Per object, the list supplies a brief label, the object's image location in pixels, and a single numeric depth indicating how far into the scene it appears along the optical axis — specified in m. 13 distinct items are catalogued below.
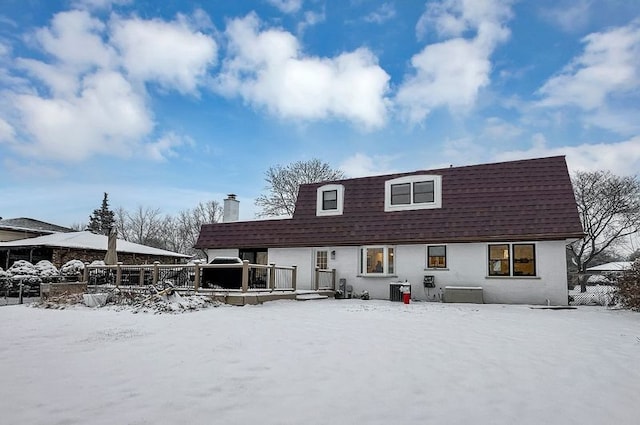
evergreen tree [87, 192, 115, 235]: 45.34
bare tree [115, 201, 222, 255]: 48.09
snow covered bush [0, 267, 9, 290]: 15.99
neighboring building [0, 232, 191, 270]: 20.89
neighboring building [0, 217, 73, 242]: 29.45
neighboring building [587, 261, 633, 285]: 16.19
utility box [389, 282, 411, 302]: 14.73
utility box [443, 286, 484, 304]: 14.25
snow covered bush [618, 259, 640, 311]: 11.87
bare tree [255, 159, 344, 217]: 33.66
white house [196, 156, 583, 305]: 14.13
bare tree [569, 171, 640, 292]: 26.50
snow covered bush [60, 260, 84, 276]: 16.28
